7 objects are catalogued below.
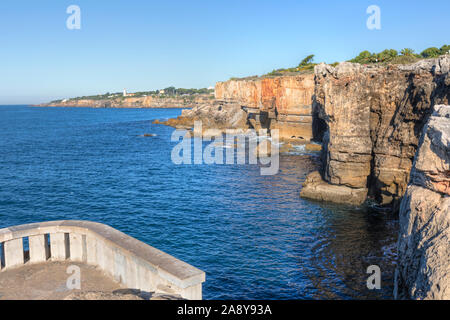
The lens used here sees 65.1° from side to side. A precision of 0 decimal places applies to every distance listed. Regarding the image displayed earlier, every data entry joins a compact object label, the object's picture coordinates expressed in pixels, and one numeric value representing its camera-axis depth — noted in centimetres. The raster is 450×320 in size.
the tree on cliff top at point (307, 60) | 9700
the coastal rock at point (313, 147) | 5294
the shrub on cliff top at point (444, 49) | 5739
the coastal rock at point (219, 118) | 8331
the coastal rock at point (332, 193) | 2977
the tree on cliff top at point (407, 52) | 5459
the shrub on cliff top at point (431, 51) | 5761
